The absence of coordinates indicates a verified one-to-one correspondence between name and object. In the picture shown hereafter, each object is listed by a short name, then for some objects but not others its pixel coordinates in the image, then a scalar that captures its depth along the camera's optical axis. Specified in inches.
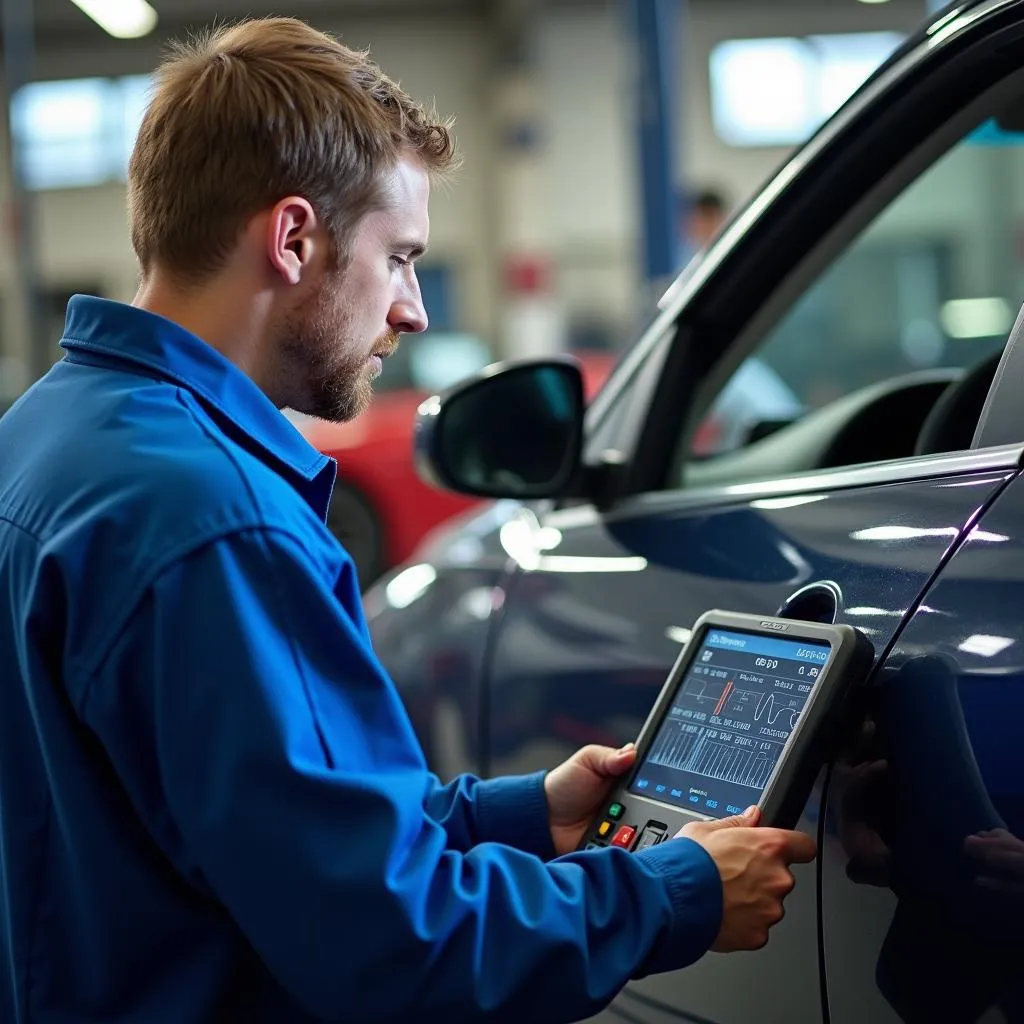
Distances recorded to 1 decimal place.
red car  355.3
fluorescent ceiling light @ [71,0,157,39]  714.2
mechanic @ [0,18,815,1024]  45.4
